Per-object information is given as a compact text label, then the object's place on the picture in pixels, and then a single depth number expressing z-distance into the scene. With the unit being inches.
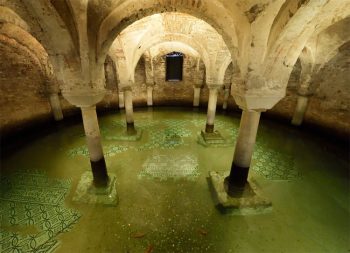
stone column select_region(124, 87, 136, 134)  311.7
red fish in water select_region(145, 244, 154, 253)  135.6
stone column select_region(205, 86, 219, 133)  306.5
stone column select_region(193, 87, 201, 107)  510.3
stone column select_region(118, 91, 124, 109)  483.9
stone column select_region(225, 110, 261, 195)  157.5
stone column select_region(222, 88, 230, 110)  496.7
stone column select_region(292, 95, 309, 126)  362.7
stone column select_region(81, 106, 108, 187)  164.4
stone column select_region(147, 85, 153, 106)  507.3
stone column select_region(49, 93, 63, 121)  373.7
